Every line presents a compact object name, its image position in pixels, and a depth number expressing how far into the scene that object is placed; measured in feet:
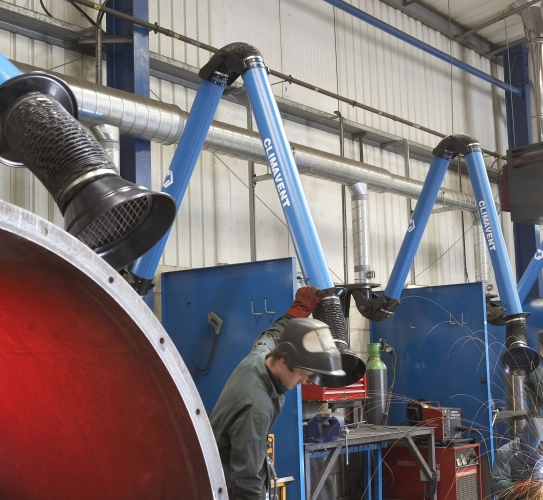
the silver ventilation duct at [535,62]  32.55
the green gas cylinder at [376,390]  24.52
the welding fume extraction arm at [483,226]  18.90
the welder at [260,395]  9.18
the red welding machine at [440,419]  22.74
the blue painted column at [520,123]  35.73
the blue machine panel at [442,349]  23.71
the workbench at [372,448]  18.66
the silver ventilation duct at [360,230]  24.61
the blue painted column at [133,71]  19.30
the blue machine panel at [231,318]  17.43
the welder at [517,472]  14.48
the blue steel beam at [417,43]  27.91
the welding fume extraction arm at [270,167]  11.35
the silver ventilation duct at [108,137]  17.33
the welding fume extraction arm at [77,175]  5.09
